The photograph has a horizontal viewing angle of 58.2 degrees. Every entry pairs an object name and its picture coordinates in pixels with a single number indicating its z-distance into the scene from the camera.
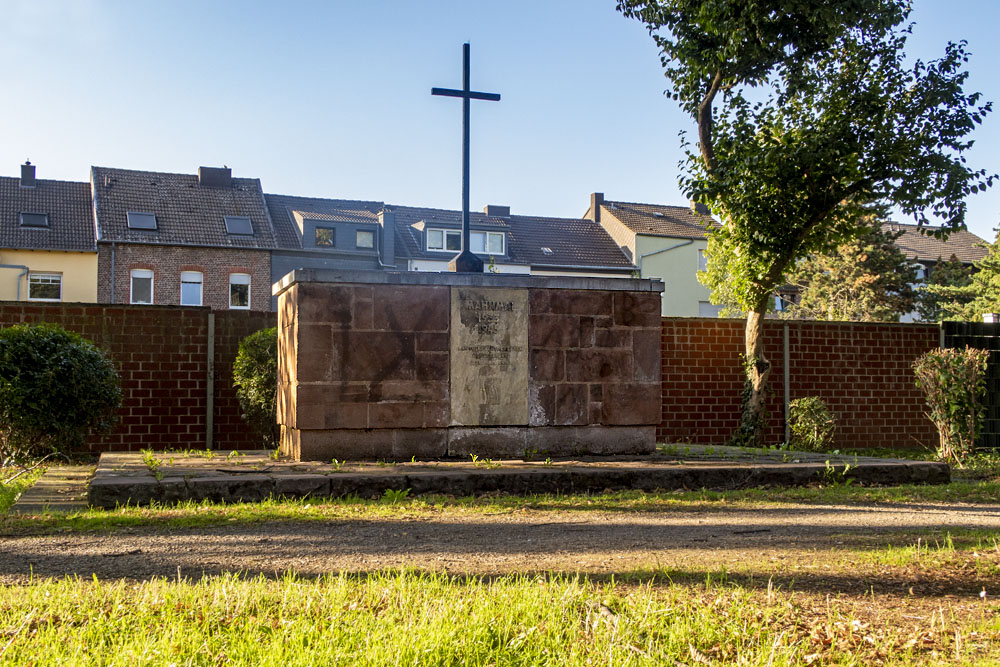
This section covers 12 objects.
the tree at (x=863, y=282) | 38.84
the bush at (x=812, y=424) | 12.54
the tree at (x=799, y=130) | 12.15
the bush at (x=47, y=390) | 9.27
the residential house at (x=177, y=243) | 35.00
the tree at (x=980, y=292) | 30.66
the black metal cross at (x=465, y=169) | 8.81
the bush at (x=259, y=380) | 10.44
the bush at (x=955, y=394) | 11.53
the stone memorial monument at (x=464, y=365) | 7.83
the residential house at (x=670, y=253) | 43.91
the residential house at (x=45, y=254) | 34.31
